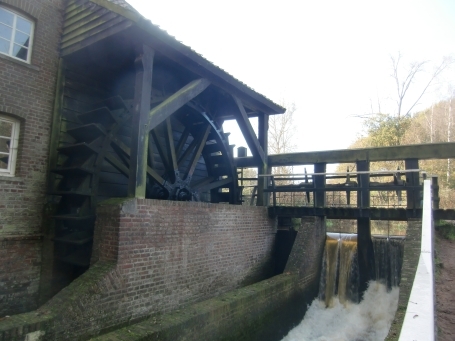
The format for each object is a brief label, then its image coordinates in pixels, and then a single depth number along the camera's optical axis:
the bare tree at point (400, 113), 19.77
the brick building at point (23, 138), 5.24
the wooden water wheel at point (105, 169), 5.71
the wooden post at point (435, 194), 6.79
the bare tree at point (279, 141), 23.94
